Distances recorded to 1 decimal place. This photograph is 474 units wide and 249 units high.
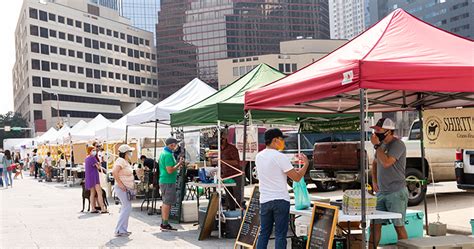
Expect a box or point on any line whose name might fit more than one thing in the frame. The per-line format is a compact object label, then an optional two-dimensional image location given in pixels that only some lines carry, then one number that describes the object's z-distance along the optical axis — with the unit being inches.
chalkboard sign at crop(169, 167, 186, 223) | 466.9
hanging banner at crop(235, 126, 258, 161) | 333.1
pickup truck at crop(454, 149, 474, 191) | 453.7
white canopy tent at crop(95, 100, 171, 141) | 760.3
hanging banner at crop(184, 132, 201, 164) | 497.7
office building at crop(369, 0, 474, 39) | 5191.9
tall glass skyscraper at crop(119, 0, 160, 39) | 6835.6
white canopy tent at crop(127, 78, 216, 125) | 507.5
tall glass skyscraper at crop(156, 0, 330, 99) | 5762.8
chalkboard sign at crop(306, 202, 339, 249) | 229.2
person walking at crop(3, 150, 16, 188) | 1040.7
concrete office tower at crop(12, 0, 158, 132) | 3654.0
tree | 3932.1
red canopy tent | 207.9
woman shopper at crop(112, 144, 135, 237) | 399.2
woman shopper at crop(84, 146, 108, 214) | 561.6
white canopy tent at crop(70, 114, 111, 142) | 1024.9
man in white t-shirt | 239.6
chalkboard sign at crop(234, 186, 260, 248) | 289.0
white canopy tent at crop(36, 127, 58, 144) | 1311.3
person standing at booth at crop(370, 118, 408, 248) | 257.6
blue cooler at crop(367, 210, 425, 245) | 310.0
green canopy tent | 371.2
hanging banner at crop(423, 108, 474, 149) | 294.2
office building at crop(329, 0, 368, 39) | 7475.4
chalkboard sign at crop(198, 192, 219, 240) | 378.0
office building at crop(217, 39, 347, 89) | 4116.6
